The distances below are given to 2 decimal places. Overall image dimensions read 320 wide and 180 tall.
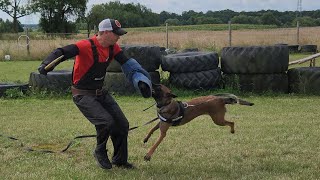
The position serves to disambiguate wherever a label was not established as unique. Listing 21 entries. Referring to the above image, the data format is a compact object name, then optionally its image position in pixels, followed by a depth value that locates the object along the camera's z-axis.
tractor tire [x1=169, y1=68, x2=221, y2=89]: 11.45
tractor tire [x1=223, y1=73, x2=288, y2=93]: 11.42
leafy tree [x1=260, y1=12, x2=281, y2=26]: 52.91
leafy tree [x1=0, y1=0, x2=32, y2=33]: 56.00
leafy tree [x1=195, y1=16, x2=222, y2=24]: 57.56
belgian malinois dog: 5.16
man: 5.07
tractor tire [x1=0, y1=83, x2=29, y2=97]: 11.30
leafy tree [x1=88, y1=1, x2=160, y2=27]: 57.31
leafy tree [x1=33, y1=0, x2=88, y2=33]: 53.94
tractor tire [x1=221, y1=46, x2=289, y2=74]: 11.30
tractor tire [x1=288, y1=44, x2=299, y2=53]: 25.03
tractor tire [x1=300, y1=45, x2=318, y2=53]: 24.79
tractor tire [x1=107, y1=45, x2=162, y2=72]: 11.43
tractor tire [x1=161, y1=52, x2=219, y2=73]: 11.41
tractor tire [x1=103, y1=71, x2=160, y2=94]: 11.31
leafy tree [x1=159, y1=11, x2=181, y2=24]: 66.62
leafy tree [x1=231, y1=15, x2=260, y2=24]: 51.86
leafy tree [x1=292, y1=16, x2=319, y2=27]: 47.73
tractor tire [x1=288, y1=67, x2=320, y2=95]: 11.15
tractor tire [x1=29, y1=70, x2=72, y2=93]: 11.39
